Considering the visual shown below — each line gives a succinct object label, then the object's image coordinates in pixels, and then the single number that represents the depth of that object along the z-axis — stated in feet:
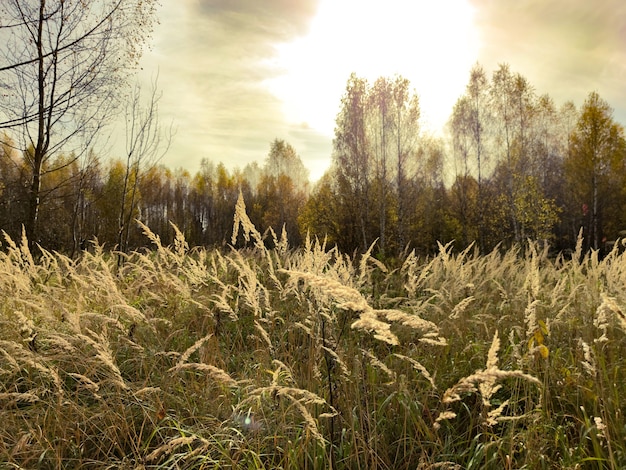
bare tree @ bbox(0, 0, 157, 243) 25.85
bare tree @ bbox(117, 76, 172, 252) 36.83
